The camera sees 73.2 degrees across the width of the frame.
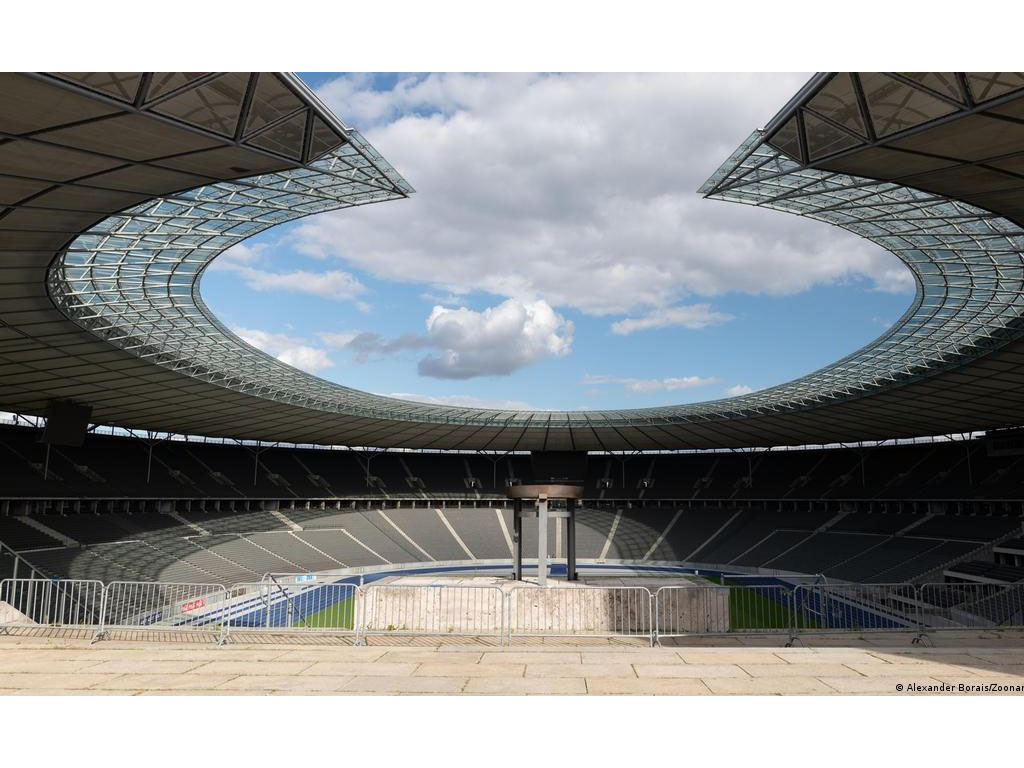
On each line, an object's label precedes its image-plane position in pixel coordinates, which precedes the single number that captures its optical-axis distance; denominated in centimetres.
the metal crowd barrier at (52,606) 2789
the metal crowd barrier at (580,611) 2148
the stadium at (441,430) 1407
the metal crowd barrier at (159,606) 3219
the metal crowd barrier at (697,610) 2105
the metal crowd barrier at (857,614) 3170
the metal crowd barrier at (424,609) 2241
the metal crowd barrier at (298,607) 3281
